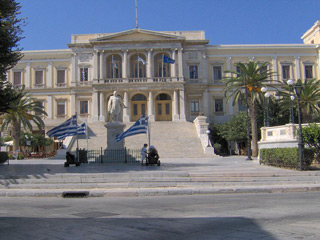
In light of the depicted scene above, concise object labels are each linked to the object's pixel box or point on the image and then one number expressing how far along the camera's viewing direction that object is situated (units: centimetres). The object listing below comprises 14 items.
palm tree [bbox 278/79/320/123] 3659
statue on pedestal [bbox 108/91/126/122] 2255
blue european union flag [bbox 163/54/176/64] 4104
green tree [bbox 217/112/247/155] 3839
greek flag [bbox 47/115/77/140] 2175
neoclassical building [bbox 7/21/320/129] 4575
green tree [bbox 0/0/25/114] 1733
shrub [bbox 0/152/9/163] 2264
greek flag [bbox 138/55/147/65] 4377
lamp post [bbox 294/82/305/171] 1703
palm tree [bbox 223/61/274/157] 3376
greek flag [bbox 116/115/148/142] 2091
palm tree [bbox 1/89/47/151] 3509
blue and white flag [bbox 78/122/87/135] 2365
